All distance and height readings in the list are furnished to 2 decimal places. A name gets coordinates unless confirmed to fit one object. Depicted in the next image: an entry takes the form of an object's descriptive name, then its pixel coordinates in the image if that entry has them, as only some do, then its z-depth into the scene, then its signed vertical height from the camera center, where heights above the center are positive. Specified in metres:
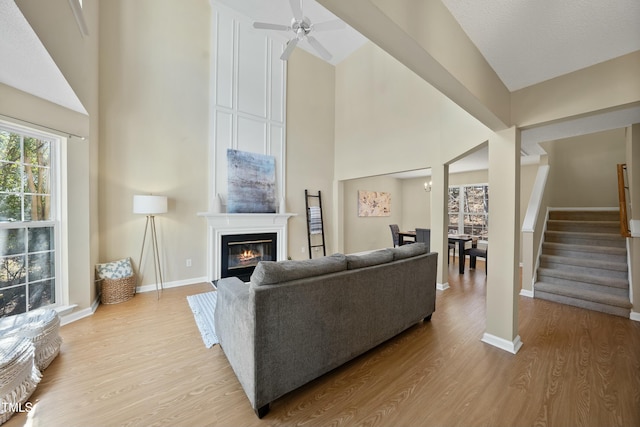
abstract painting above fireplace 4.41 +0.56
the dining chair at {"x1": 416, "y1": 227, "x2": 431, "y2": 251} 4.99 -0.51
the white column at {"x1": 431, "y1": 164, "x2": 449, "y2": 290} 3.88 -0.14
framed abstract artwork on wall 6.69 +0.25
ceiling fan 3.10 +2.50
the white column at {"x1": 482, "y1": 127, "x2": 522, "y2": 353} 2.19 -0.28
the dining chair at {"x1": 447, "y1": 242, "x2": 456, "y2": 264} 5.45 -0.86
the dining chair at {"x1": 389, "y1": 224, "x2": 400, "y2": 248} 6.11 -0.59
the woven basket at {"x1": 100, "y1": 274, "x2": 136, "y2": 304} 3.17 -1.09
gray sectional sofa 1.46 -0.77
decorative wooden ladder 5.48 -0.25
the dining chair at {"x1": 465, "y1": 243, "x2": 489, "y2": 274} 4.69 -0.84
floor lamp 3.28 +0.06
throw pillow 3.25 -0.83
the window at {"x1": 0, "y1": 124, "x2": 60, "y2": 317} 2.28 -0.12
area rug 2.36 -1.27
